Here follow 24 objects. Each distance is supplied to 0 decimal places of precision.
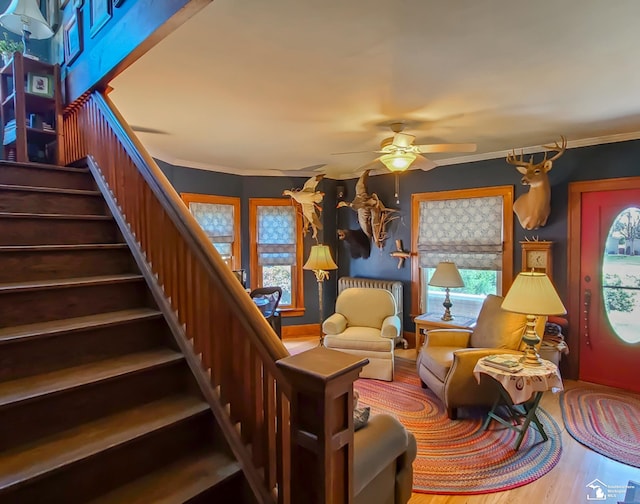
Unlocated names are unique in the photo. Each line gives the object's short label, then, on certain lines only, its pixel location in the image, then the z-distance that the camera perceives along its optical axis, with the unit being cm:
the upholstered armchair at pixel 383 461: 169
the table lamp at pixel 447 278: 443
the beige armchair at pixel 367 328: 416
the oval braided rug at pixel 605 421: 277
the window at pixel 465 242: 467
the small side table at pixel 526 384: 275
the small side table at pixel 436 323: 436
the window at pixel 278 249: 585
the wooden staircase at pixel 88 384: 142
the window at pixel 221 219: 525
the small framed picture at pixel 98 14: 246
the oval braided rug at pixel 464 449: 246
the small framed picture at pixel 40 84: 309
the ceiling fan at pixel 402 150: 319
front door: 383
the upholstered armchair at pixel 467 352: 321
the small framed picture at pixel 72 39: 283
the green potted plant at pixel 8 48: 339
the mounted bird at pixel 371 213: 555
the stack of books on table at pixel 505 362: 286
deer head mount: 396
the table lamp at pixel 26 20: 326
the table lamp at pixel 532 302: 275
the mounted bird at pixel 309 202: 559
